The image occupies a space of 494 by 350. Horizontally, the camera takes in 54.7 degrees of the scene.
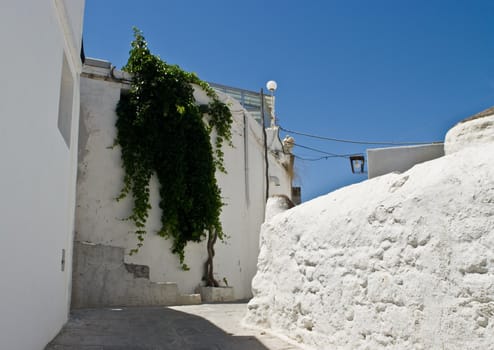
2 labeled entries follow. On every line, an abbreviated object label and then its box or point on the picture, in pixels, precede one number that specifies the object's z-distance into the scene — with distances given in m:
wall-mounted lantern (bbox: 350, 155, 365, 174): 7.32
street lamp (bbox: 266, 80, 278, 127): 14.71
